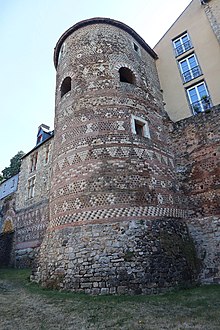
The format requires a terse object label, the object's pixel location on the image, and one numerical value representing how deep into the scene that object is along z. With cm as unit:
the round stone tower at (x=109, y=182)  618
